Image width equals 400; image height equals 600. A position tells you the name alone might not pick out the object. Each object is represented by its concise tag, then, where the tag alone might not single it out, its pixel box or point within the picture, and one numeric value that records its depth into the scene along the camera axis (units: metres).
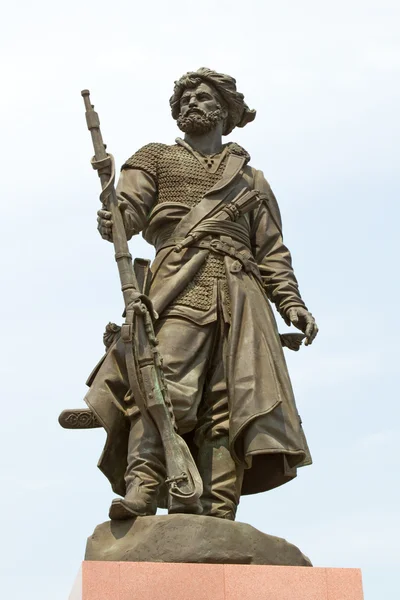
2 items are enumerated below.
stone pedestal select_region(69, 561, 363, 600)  16.41
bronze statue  18.02
